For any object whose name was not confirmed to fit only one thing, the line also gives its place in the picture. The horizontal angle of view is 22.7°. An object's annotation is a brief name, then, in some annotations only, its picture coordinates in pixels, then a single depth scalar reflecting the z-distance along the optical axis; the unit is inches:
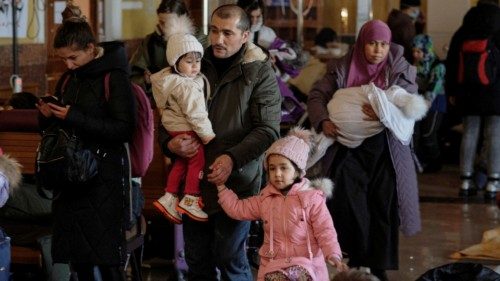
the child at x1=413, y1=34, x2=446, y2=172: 550.3
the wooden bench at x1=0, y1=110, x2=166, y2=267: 316.8
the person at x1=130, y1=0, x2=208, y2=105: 350.0
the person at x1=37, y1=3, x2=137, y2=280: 264.8
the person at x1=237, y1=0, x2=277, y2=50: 407.2
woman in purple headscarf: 327.3
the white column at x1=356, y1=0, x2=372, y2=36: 525.7
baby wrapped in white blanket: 319.3
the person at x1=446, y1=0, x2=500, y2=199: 493.7
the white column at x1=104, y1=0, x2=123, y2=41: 481.0
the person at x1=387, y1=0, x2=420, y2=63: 549.6
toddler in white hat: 266.8
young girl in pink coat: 255.0
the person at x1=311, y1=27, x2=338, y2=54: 547.8
